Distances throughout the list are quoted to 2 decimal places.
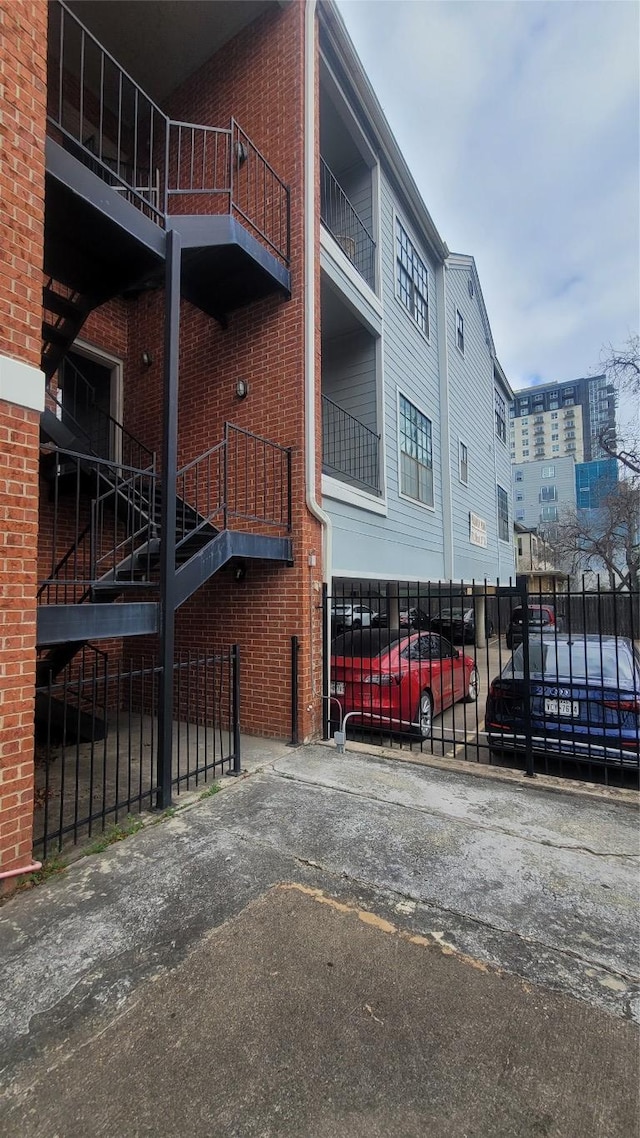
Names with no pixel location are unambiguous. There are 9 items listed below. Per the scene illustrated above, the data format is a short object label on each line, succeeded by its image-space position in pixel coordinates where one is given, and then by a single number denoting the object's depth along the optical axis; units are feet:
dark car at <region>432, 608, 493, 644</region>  58.03
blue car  16.55
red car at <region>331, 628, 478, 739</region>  21.34
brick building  10.94
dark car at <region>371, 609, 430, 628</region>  42.66
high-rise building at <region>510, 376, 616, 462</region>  322.96
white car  25.59
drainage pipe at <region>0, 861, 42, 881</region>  9.89
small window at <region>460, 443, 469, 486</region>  46.24
